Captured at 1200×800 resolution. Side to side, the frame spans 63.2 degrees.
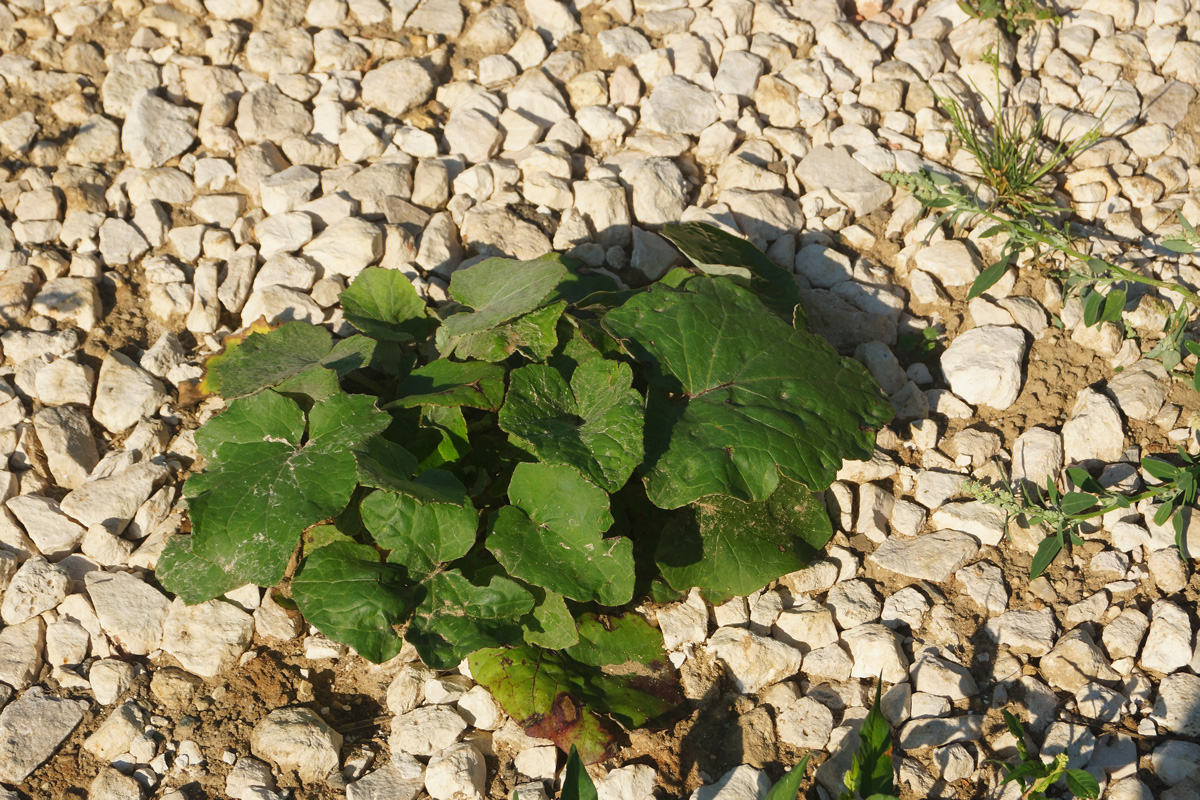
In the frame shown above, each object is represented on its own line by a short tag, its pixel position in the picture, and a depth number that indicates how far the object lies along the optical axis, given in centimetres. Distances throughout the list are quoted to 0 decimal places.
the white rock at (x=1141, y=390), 281
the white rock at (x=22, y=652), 243
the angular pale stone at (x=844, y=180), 331
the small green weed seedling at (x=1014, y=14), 373
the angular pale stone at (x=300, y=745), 229
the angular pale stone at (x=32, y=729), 229
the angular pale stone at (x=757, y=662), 244
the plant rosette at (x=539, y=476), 222
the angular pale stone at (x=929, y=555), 260
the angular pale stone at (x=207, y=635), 247
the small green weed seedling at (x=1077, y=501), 245
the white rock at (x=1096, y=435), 276
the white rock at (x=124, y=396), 292
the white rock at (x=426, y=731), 234
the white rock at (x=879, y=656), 240
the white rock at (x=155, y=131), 350
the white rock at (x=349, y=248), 315
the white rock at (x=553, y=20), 385
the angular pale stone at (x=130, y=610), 252
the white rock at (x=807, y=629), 251
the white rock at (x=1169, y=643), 236
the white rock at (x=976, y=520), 263
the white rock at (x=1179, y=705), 225
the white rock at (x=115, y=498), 270
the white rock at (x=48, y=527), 268
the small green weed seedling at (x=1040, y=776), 201
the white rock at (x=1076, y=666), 235
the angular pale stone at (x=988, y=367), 287
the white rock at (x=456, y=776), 223
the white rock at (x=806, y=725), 231
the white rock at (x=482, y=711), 241
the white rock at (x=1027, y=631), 243
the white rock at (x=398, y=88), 363
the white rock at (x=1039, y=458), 274
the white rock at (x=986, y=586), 252
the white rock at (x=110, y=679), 243
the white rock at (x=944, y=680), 235
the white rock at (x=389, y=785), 225
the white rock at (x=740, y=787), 222
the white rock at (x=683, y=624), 252
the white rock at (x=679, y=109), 355
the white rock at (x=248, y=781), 224
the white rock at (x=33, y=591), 253
